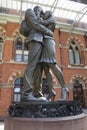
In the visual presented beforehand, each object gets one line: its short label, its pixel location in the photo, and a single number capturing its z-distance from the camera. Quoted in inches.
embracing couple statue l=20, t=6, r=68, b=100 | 140.6
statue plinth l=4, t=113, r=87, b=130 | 103.6
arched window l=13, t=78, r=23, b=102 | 467.2
